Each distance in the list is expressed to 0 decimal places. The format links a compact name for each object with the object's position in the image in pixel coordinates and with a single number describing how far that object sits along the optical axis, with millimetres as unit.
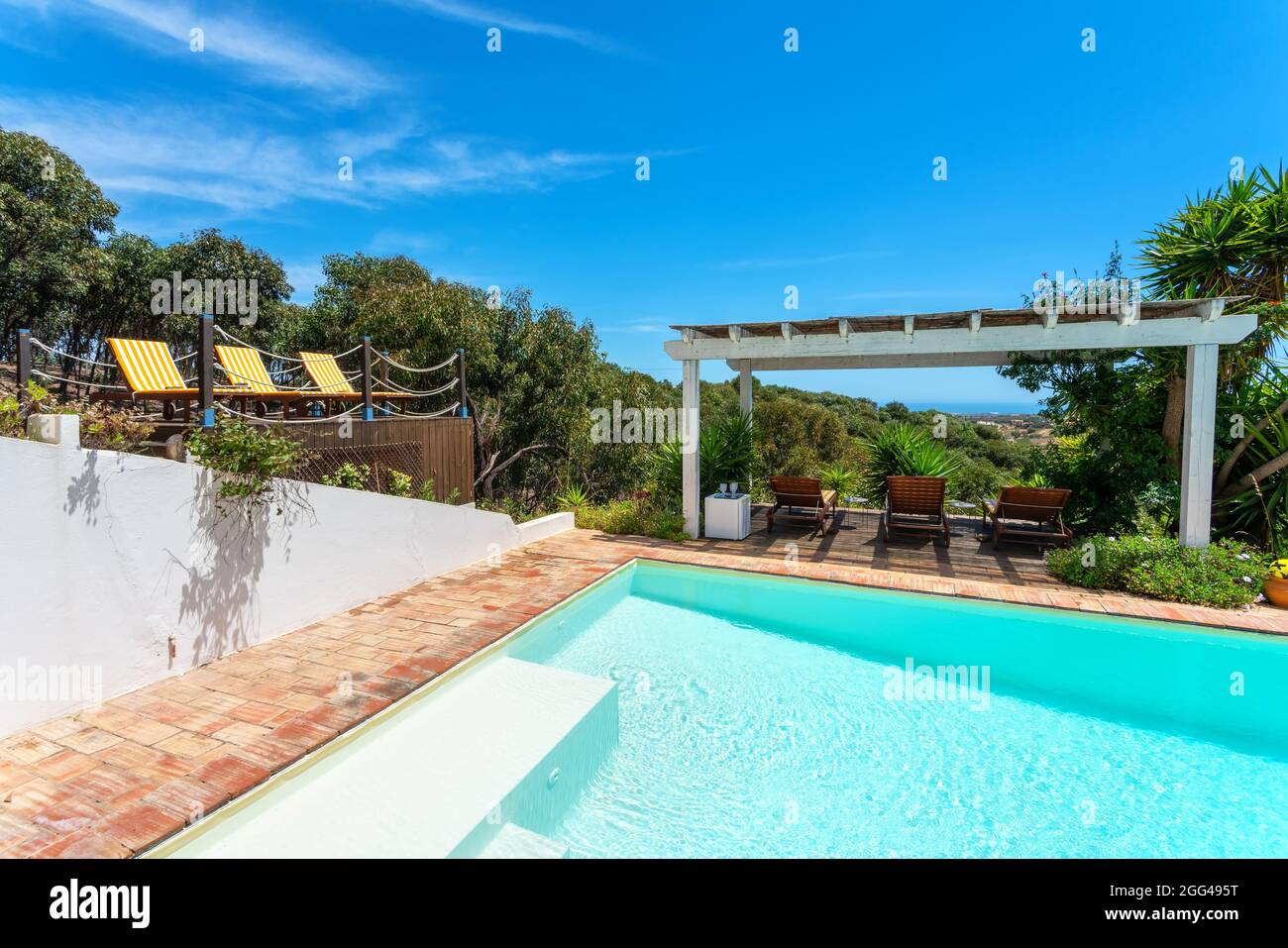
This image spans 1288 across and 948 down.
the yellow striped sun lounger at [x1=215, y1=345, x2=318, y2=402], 7641
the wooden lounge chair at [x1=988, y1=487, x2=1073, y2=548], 8555
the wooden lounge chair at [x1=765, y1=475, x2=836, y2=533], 9906
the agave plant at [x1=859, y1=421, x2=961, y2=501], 10312
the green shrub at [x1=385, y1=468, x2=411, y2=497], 7446
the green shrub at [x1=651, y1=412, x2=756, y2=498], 10477
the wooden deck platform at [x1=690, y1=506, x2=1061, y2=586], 7844
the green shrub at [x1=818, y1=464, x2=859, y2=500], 12156
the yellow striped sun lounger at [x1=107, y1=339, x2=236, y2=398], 5980
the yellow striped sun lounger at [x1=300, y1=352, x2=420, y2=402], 8805
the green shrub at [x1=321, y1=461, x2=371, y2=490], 6672
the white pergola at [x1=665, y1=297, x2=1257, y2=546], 6934
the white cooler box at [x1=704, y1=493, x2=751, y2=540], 9836
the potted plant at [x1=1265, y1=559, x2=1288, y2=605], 6391
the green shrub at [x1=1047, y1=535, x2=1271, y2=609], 6527
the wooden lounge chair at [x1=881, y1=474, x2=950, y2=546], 9203
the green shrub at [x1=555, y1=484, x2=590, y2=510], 11703
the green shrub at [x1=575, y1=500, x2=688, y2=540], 10078
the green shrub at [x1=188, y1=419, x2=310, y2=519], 4797
